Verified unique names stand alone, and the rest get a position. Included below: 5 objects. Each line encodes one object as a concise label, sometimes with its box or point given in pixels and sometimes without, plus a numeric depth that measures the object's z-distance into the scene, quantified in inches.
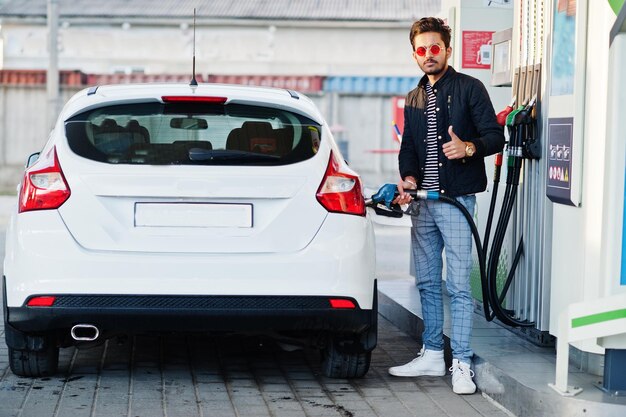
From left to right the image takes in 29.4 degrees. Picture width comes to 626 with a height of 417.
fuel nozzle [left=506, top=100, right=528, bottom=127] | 251.3
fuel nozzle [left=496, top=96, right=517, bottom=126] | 263.6
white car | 217.3
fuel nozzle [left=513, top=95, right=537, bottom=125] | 248.7
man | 238.2
